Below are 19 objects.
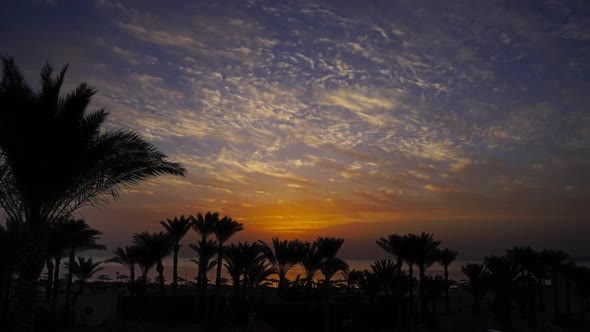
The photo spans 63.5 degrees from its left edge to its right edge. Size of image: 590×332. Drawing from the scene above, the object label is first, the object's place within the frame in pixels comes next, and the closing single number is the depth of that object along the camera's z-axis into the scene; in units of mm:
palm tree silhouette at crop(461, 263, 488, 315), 46375
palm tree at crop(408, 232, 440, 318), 36562
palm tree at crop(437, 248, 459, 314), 51750
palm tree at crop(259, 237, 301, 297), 44906
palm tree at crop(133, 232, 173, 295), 42938
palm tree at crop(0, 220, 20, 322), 24281
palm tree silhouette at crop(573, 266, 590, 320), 47469
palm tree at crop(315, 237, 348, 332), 38156
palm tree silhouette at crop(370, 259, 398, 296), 39812
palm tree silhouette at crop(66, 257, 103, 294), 42844
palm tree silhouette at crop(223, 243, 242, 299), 41250
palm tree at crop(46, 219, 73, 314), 26872
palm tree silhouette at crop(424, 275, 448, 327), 43891
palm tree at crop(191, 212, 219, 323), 40344
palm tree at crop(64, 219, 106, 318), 31531
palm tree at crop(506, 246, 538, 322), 46250
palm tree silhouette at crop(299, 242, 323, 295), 40594
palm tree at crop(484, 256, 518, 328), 38156
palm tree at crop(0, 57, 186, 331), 13016
